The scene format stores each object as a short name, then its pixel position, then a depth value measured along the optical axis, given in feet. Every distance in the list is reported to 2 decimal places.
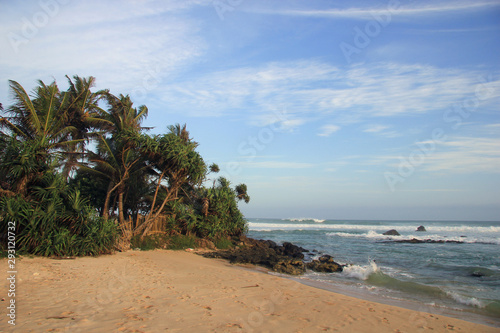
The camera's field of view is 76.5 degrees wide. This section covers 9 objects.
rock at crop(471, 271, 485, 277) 45.83
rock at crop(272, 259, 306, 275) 45.09
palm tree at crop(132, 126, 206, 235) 49.19
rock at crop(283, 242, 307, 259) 64.41
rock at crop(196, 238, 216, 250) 61.36
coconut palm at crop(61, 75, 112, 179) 57.16
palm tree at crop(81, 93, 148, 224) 48.78
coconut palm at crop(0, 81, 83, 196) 36.42
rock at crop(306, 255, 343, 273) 47.97
